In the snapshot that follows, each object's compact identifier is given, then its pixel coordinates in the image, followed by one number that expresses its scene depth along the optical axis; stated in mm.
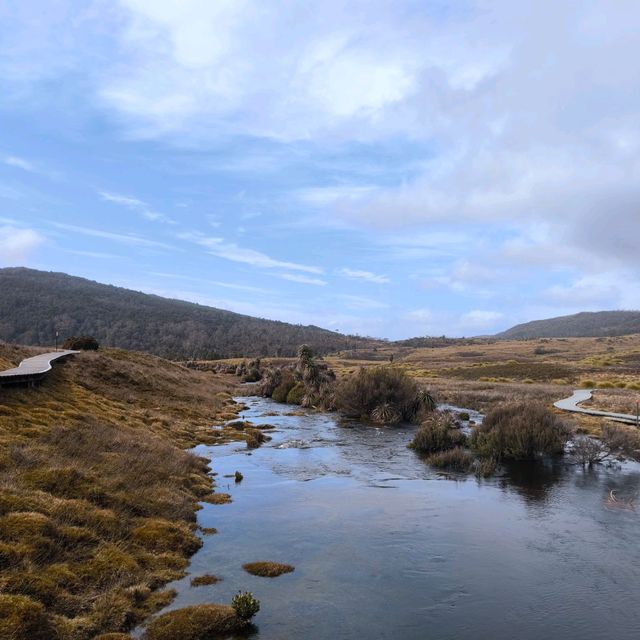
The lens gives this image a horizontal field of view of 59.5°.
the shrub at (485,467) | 27145
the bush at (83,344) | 67812
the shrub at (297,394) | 62912
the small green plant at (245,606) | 12367
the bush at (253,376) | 95475
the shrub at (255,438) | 34950
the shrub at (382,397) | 47688
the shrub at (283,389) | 66056
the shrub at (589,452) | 28344
